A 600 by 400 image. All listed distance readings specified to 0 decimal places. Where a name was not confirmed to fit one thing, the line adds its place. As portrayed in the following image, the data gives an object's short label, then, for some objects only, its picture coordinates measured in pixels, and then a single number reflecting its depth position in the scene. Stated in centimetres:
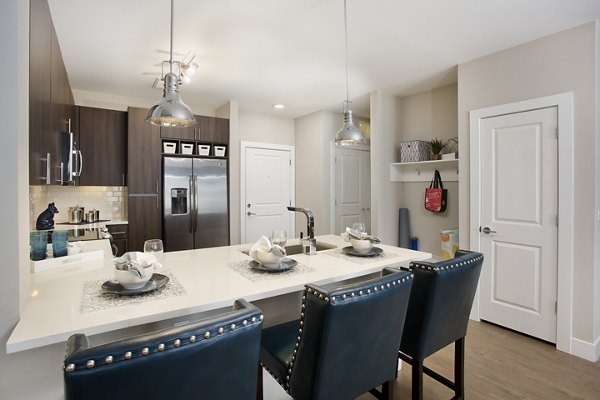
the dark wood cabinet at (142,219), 389
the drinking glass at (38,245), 169
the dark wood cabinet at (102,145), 379
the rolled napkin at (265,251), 159
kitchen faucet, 211
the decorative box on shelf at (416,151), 383
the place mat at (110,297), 114
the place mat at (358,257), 185
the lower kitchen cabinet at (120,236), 382
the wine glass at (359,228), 212
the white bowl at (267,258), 160
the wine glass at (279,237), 191
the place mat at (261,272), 152
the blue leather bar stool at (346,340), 106
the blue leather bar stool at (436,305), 144
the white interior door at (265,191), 496
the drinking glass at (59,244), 180
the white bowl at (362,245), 198
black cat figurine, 229
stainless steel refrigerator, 407
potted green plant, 376
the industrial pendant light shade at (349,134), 250
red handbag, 373
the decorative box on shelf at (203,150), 435
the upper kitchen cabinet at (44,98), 147
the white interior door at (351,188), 505
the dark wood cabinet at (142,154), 390
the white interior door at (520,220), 258
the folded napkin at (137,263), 123
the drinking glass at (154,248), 152
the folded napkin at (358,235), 201
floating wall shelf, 368
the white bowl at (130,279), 123
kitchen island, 101
